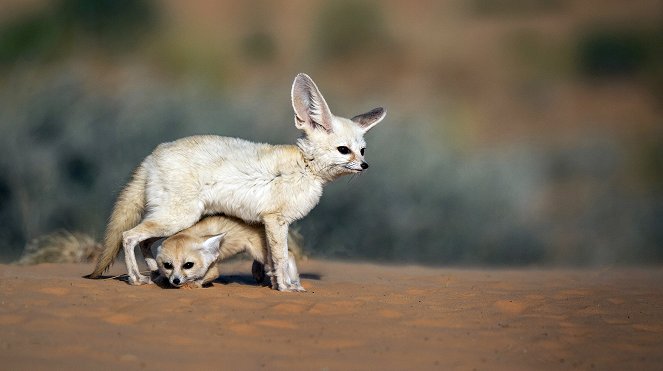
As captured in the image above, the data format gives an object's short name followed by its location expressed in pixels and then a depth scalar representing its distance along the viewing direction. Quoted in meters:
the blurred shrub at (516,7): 23.27
